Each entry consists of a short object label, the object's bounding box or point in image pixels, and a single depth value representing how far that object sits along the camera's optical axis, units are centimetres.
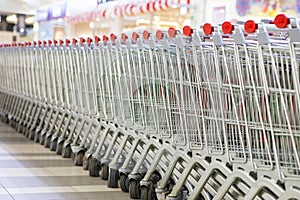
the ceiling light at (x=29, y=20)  1961
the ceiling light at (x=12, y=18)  2134
